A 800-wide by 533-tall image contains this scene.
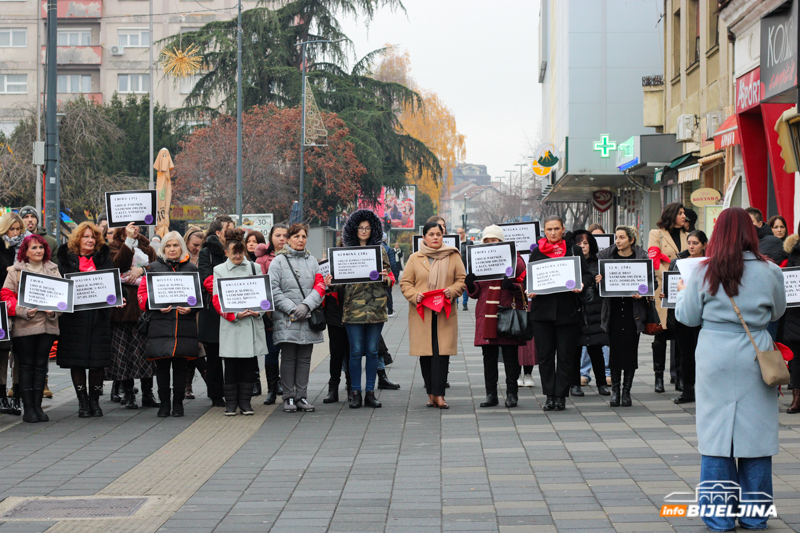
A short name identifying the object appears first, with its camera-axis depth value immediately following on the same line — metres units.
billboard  65.56
